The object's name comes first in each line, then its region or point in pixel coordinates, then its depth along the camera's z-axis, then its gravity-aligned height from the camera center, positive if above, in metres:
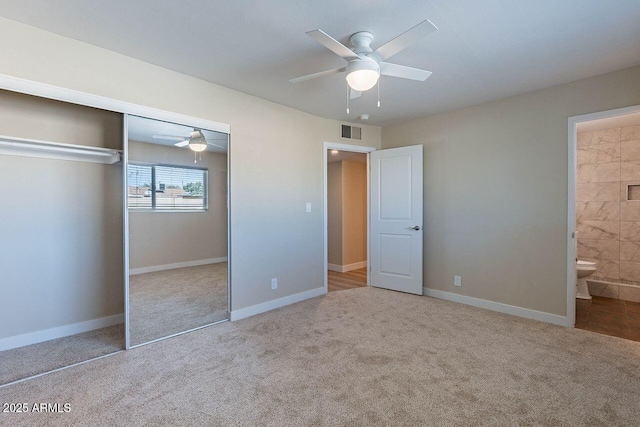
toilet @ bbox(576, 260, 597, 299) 4.07 -0.86
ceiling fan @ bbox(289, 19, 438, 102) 1.96 +1.07
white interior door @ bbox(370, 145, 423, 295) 4.40 -0.14
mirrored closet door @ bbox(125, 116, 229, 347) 2.83 -0.19
